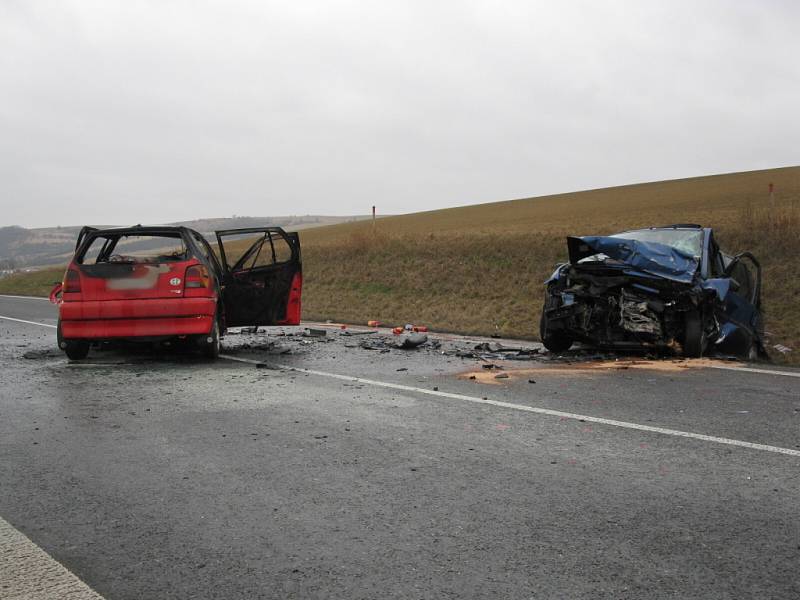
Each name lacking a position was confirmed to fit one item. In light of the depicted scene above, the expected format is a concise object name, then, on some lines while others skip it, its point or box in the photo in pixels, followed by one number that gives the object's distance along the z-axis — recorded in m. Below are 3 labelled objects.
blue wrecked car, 8.90
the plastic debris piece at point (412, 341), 11.00
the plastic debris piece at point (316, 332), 12.83
